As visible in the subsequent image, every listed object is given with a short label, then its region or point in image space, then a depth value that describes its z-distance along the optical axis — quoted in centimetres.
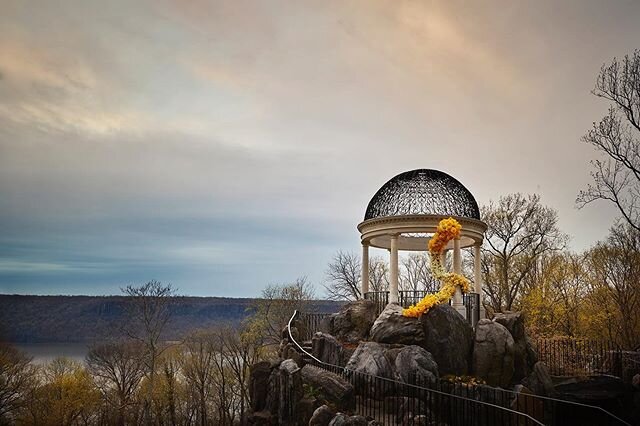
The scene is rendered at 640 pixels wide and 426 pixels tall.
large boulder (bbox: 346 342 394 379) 1551
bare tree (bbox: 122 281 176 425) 4014
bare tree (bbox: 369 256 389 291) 4578
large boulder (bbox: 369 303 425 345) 1706
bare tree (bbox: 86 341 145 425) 4041
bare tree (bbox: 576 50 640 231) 2305
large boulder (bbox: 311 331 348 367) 1775
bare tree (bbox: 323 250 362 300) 4381
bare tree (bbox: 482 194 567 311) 3569
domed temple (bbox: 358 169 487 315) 2222
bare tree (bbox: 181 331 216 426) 4297
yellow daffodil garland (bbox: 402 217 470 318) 1955
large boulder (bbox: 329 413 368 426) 1189
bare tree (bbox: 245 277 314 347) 4262
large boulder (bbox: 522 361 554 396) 1870
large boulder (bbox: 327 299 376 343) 2106
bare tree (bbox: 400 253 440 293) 4994
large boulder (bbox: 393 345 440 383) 1529
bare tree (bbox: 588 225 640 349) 2878
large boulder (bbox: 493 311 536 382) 1897
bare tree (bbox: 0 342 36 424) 2608
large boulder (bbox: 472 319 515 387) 1773
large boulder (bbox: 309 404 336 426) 1322
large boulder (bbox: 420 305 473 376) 1712
